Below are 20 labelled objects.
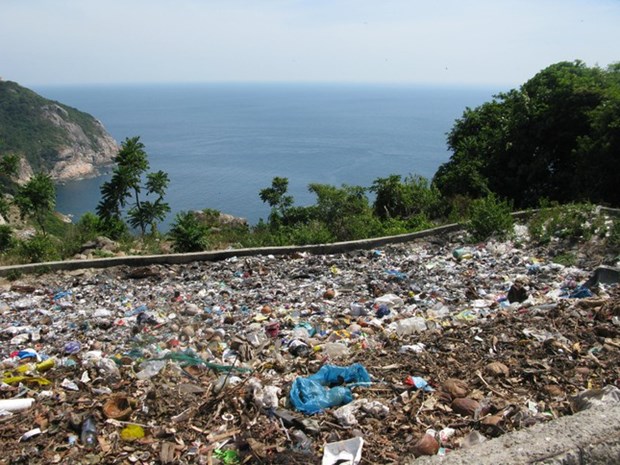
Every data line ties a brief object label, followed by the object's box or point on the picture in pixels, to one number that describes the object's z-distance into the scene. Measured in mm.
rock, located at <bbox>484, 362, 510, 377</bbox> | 3680
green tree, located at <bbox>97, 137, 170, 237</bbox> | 22938
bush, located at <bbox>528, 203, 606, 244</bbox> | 7502
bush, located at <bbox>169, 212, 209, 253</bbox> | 8430
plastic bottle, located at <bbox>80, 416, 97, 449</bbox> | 3077
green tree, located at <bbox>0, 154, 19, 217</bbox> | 25922
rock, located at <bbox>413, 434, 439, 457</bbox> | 2910
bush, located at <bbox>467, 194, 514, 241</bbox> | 8289
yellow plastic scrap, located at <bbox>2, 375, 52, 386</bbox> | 3838
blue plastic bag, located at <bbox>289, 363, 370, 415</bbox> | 3416
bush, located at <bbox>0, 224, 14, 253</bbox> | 13777
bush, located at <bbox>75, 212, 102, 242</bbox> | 9828
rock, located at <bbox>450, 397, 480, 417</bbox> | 3249
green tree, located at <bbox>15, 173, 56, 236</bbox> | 20766
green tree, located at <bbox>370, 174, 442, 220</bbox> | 14750
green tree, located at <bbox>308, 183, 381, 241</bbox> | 9773
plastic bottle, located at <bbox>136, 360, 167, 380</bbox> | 3883
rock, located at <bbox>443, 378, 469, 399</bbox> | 3439
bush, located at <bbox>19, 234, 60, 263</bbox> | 7941
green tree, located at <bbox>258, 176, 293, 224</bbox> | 35938
